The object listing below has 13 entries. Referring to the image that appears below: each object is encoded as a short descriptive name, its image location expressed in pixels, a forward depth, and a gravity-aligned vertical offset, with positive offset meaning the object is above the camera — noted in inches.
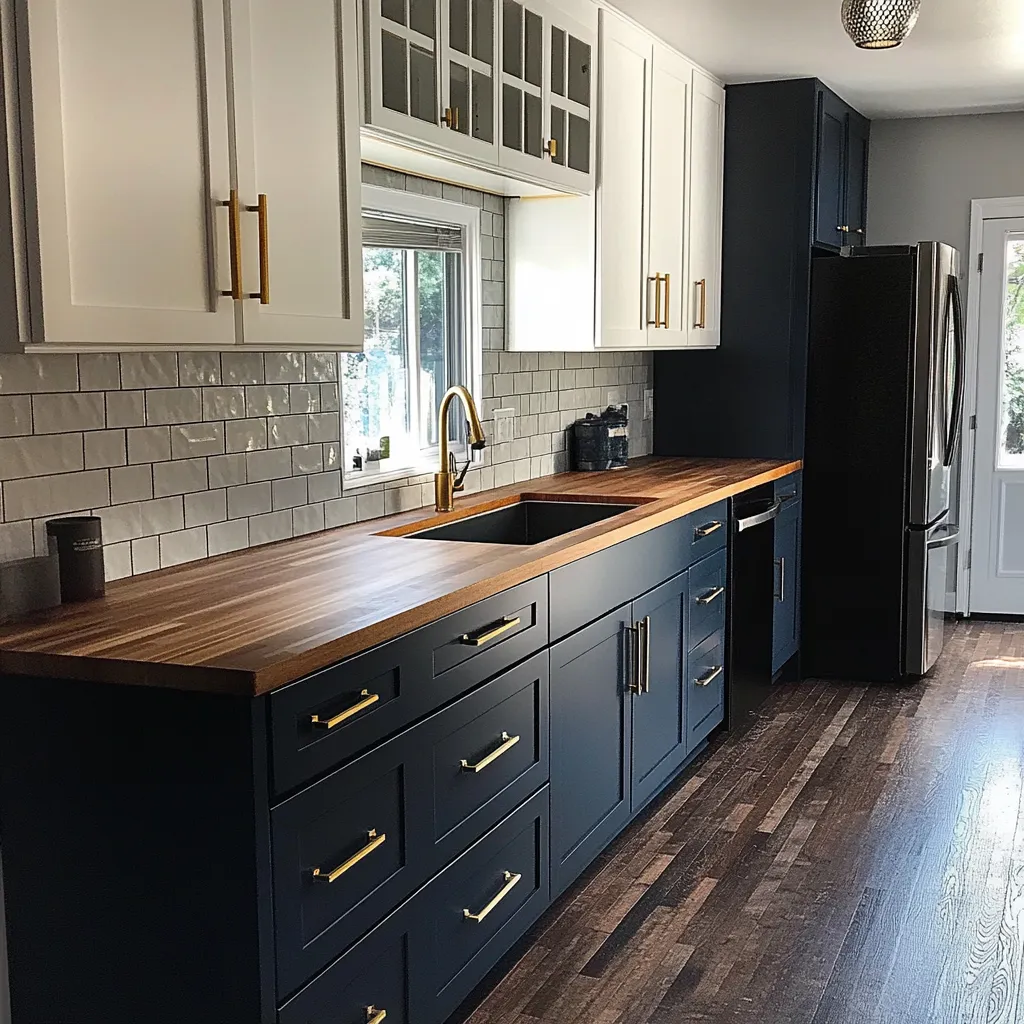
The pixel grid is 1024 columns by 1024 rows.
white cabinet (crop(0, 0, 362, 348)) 70.9 +13.0
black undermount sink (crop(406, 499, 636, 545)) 142.8 -18.2
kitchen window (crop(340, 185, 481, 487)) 131.8 +4.1
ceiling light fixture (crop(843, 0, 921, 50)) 108.8 +30.8
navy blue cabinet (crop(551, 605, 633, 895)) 110.2 -35.8
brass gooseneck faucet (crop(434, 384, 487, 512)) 125.4 -9.6
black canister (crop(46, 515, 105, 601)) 84.9 -12.7
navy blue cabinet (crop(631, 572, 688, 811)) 130.3 -35.8
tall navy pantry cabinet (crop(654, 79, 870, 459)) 193.0 +14.0
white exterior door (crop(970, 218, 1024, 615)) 229.3 -12.9
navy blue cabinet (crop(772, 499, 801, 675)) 185.3 -34.2
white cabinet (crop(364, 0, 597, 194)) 104.1 +27.2
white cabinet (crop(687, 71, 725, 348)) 184.1 +23.5
